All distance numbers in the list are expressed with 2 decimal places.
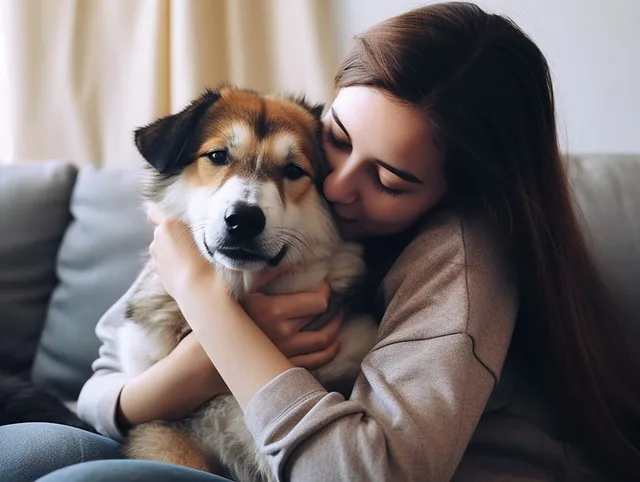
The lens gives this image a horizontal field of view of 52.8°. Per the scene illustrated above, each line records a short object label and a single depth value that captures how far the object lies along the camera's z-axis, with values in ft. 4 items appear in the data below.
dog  3.44
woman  2.95
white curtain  6.81
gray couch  5.59
